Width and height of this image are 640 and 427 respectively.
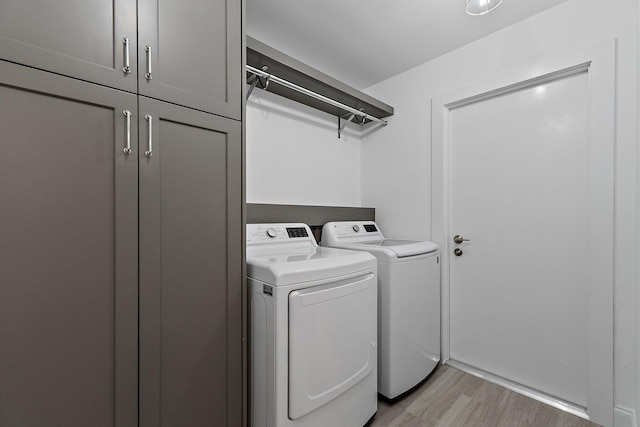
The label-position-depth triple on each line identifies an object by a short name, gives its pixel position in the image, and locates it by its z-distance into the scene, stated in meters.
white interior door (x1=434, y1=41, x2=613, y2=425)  1.60
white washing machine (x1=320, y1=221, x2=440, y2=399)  1.75
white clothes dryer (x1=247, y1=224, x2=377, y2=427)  1.21
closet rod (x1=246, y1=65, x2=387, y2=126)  1.72
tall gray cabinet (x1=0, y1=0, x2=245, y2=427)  0.83
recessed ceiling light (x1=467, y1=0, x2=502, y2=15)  1.40
